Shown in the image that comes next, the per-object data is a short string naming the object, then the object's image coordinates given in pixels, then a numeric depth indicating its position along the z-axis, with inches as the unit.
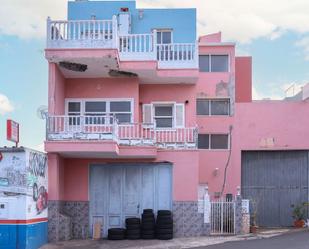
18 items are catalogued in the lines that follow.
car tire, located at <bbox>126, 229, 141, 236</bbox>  864.3
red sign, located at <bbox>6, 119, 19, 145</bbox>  722.4
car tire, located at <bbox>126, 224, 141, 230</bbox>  865.5
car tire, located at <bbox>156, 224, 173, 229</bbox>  860.6
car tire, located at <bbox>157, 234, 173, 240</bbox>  856.3
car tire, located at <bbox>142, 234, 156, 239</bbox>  866.1
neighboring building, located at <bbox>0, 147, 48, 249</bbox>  720.3
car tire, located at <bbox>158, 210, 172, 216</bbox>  874.1
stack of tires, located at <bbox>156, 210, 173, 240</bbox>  857.5
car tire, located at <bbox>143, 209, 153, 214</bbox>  881.0
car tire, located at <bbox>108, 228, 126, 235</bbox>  860.6
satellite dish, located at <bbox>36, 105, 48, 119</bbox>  848.9
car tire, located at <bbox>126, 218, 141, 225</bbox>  868.0
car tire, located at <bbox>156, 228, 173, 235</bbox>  858.1
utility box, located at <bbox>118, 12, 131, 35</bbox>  1107.3
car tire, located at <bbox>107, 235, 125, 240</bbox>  860.0
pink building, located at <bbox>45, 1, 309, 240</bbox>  852.6
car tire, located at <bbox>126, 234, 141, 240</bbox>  863.7
